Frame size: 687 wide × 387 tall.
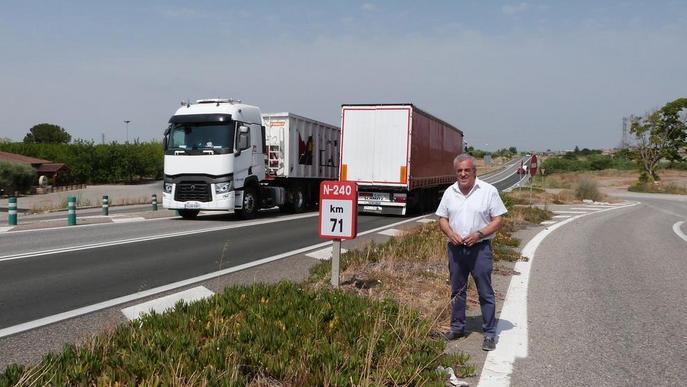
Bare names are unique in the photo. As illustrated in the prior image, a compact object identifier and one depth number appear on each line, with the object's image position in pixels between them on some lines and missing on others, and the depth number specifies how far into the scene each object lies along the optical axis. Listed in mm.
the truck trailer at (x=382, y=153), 21219
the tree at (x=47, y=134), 113656
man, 5203
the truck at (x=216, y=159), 17859
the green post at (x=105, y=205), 22297
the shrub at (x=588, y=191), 41594
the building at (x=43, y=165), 49875
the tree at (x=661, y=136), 62969
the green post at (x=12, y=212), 17188
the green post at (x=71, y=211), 16891
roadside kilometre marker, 6703
